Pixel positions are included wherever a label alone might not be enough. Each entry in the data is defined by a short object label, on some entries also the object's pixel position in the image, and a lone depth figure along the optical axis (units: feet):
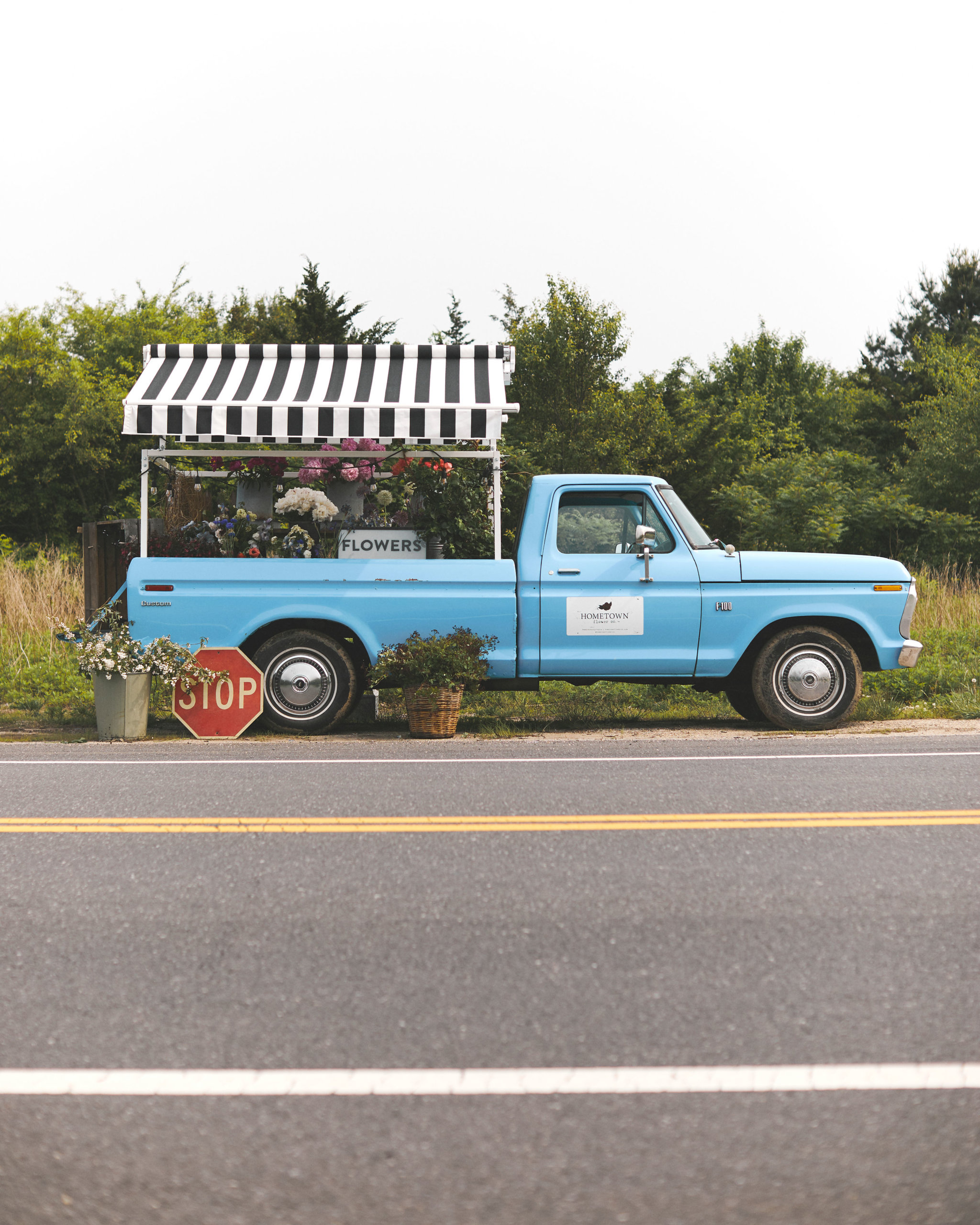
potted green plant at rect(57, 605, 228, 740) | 34.83
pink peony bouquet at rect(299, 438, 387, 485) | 39.81
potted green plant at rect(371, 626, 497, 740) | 34.73
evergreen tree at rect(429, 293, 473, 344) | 177.58
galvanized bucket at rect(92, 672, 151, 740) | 35.37
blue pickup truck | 35.78
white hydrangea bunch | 38.11
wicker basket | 34.99
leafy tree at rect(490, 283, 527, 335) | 131.13
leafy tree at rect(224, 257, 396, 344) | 149.07
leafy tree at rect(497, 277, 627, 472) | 122.42
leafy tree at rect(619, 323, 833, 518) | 128.47
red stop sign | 35.09
